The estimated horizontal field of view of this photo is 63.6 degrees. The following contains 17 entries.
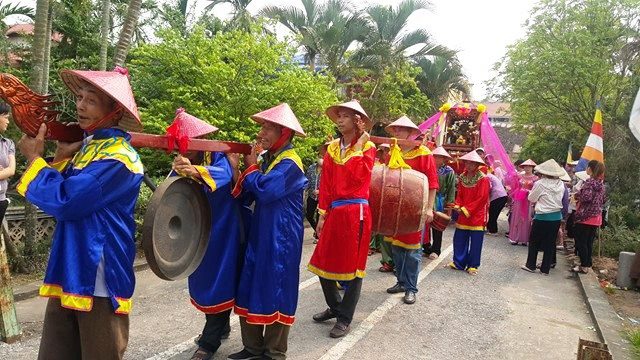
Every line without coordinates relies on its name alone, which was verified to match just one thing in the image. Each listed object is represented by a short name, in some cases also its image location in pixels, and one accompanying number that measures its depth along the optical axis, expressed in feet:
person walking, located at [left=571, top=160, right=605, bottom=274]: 25.80
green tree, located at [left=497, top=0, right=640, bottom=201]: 50.06
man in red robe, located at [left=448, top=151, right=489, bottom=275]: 25.00
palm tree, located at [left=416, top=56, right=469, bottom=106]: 71.61
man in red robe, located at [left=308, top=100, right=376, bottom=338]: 14.70
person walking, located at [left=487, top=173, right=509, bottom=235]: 36.58
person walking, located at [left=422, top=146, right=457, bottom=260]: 26.49
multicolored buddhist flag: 36.70
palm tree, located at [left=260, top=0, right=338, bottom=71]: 49.80
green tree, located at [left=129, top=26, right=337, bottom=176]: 27.50
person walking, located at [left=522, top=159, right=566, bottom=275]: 26.32
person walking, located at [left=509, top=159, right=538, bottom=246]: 36.52
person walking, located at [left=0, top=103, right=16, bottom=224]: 14.67
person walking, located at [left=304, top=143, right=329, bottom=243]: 31.35
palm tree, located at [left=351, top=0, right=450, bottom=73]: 51.88
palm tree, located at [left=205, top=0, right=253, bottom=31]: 47.32
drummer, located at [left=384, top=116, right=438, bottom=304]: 19.03
